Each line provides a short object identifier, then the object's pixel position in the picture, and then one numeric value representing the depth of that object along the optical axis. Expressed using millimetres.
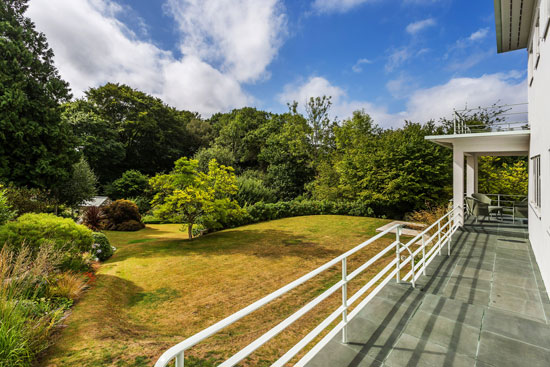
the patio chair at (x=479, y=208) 7250
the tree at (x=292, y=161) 22125
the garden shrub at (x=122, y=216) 13578
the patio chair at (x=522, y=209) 7270
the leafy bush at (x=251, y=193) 15879
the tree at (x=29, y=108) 9891
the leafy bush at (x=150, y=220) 16359
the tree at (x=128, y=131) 21797
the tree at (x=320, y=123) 21781
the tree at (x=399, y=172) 13836
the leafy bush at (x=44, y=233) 5277
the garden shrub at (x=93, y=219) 11583
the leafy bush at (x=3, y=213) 5914
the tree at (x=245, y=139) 26984
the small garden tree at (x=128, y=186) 20641
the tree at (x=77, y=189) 13203
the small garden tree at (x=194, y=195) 9375
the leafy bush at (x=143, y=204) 19109
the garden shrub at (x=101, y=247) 7316
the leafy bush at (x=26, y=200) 8539
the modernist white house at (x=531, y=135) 3727
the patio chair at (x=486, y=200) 7922
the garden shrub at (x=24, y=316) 2424
